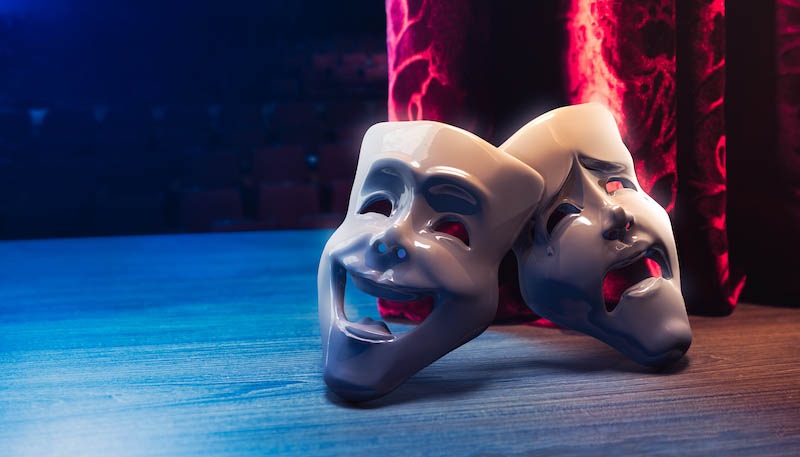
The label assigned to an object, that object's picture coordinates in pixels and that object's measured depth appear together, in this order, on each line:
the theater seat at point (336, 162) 3.72
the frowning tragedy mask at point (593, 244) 0.78
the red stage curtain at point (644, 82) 1.00
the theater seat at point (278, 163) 3.68
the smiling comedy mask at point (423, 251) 0.69
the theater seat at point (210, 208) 3.48
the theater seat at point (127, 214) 3.50
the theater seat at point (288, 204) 3.55
